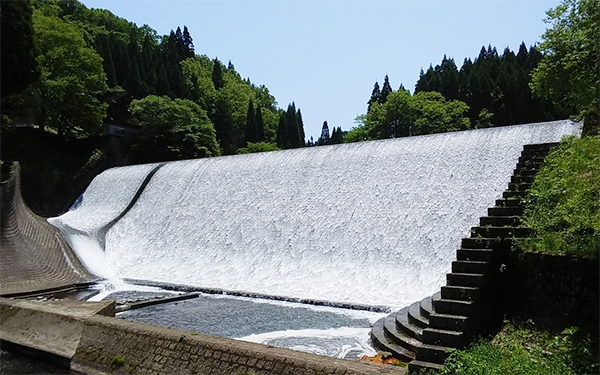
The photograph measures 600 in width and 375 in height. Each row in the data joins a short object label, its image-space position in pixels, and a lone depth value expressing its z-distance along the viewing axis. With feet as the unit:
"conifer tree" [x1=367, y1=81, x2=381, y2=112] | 140.87
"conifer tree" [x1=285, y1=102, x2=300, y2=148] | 146.30
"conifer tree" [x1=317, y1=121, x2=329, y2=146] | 175.00
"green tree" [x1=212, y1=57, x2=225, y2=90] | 164.04
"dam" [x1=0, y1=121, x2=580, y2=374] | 29.73
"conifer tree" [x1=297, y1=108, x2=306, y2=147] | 162.18
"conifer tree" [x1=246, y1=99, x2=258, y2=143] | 130.52
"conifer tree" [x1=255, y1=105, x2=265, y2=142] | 131.73
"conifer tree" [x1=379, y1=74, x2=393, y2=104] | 138.54
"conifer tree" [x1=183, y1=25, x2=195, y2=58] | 190.70
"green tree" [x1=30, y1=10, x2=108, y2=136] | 75.82
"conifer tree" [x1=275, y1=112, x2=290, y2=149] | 143.95
